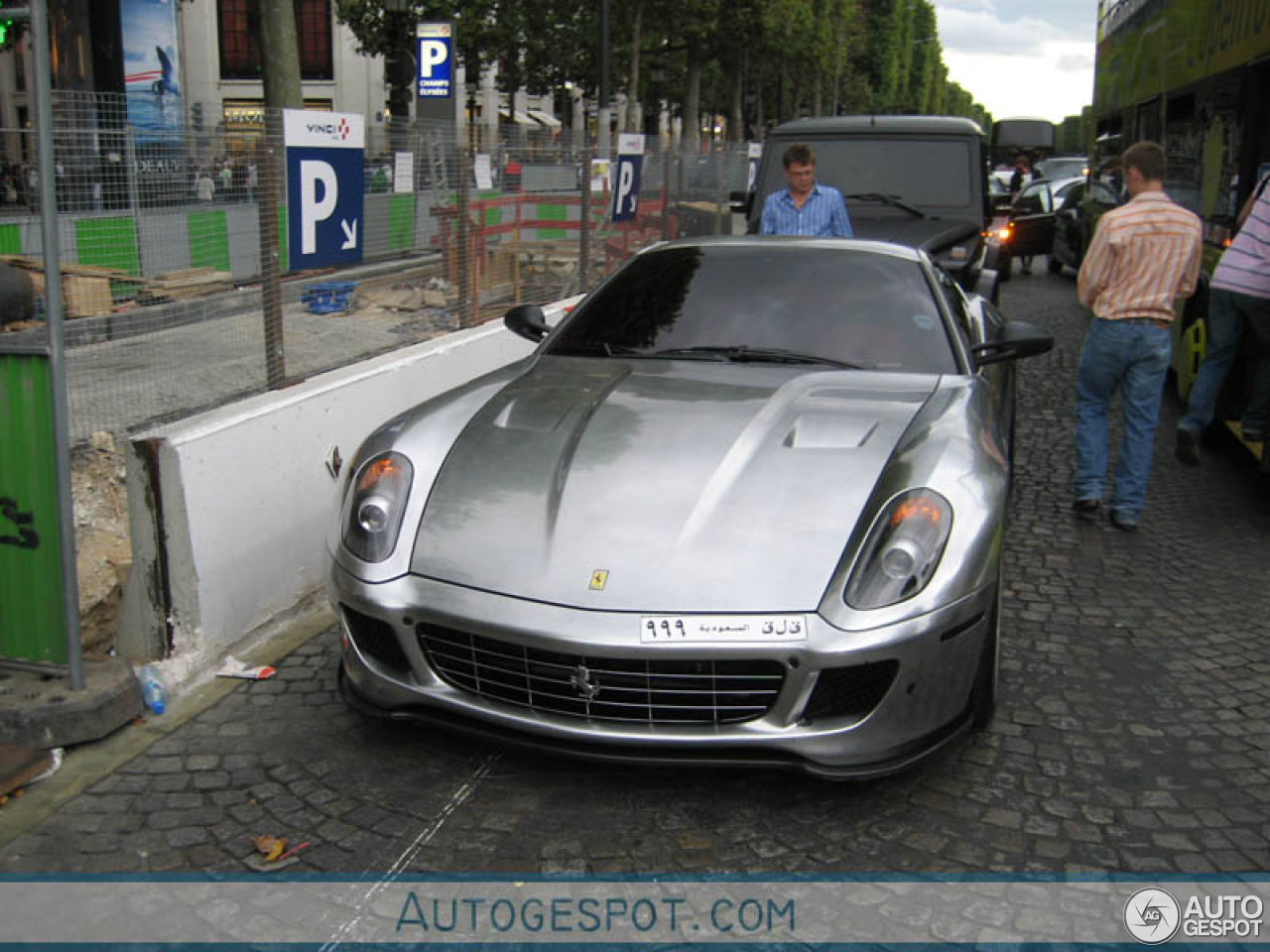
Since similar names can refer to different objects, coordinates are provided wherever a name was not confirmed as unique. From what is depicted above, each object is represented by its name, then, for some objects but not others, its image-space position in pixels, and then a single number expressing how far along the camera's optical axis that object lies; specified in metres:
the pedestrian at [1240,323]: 6.19
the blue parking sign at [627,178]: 11.64
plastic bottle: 3.92
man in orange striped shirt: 6.00
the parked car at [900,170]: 10.34
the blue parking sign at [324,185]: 5.25
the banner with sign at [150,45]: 33.06
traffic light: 3.37
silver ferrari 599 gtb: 3.10
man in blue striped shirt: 7.64
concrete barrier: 4.07
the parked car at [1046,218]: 14.17
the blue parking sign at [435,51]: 17.94
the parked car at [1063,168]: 25.78
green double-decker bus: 7.09
